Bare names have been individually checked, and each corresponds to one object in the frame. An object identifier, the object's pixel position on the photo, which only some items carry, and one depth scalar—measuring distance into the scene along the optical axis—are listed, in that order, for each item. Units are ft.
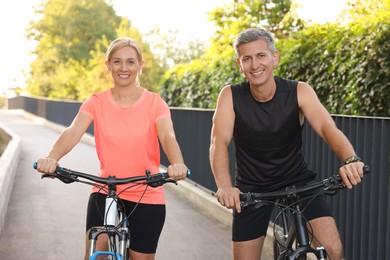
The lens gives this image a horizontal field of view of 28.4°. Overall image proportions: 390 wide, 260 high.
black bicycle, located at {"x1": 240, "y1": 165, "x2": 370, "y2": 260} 12.16
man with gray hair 13.89
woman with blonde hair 14.06
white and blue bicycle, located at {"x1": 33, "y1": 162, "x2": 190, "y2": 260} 12.58
